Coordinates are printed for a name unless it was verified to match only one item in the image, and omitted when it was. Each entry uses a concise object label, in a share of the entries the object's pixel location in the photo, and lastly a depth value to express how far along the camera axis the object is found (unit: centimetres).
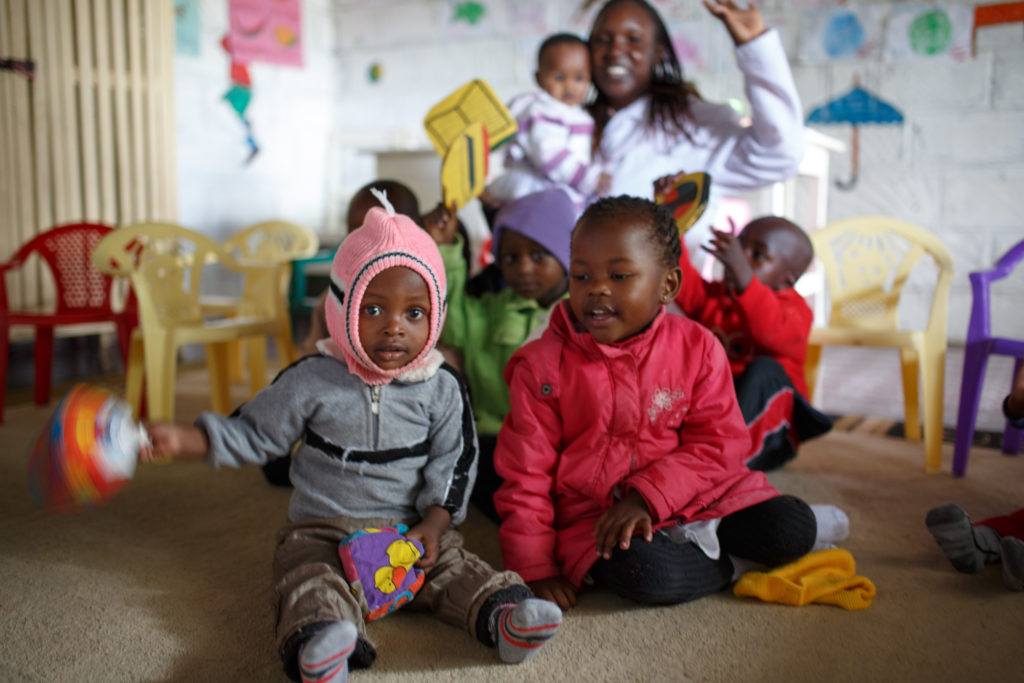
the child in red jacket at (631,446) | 126
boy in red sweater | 168
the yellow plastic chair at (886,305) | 209
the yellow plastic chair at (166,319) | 226
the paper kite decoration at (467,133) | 176
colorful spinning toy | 103
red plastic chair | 254
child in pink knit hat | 122
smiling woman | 198
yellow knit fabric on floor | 126
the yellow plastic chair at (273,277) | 264
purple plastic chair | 188
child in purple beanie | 174
